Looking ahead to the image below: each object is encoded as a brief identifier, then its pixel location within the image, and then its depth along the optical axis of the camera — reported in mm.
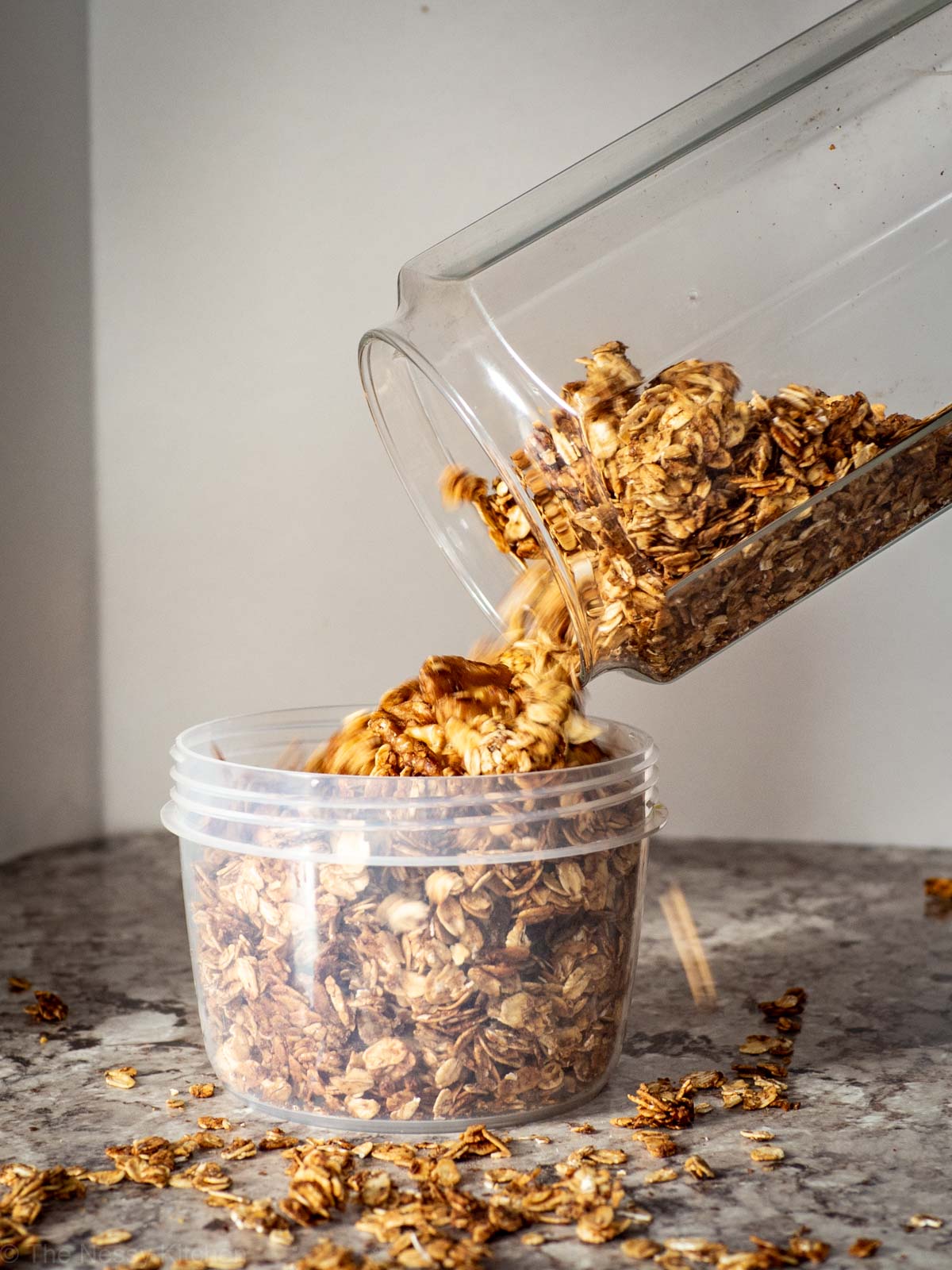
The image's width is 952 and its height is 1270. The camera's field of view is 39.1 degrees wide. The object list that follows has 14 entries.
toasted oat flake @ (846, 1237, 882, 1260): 659
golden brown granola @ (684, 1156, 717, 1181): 745
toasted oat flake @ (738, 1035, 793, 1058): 933
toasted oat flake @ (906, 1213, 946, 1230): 693
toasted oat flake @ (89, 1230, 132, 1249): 674
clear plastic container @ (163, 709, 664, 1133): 773
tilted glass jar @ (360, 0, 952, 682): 808
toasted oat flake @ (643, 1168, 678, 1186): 741
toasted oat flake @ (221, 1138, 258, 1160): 772
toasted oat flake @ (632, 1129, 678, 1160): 773
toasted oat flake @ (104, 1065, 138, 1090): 884
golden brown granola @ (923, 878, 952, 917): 1296
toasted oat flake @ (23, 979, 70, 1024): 1002
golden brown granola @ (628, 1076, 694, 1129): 814
